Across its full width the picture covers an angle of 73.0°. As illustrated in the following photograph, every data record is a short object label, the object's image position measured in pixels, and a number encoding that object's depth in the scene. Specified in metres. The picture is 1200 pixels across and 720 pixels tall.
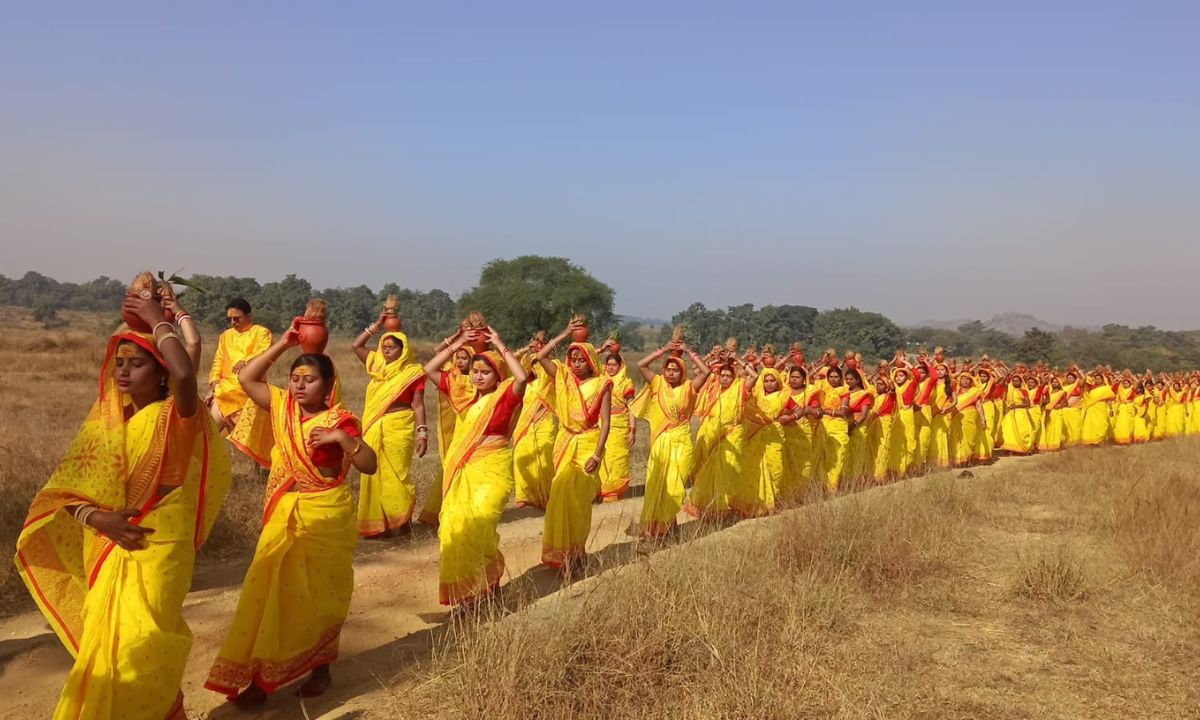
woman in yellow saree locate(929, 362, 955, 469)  13.95
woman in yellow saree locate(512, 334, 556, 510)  10.23
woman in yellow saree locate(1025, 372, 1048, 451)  17.66
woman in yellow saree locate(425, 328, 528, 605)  5.59
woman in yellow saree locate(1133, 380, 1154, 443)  21.03
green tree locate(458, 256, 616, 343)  40.69
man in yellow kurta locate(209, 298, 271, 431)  7.73
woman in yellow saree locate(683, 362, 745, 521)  9.38
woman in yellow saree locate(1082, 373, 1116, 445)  19.22
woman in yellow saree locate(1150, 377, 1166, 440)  22.03
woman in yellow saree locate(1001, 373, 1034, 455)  17.25
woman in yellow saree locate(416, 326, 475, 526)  7.59
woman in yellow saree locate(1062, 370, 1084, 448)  18.83
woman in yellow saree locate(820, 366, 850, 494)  10.94
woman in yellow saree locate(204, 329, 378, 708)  4.22
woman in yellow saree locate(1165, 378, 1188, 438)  22.80
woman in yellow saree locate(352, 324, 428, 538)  8.00
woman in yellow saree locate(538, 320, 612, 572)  6.93
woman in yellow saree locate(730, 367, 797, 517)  9.73
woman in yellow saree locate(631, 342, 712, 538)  8.11
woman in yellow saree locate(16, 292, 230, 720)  3.45
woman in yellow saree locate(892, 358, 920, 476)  13.00
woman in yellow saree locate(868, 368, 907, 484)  12.25
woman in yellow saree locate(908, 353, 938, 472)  13.27
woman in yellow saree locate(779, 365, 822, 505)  10.51
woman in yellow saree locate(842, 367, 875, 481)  11.13
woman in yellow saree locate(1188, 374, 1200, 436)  24.05
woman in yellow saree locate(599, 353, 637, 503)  10.37
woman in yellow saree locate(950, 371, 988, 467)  15.06
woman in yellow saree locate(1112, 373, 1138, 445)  20.25
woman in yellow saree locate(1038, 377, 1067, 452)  18.22
